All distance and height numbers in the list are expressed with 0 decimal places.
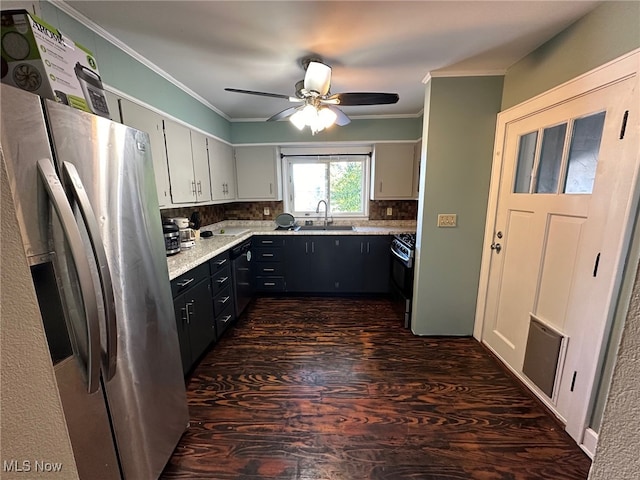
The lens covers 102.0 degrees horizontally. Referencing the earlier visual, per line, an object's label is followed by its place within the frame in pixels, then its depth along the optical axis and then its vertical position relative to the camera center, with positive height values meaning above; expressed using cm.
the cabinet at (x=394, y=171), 348 +34
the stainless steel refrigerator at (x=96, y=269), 75 -25
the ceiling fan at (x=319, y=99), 173 +70
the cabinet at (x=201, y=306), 181 -87
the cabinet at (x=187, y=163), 227 +32
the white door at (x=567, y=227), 127 -20
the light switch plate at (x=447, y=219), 232 -21
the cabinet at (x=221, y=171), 301 +32
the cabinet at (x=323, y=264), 334 -87
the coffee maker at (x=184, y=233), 239 -33
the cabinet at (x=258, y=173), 360 +33
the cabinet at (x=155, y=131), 178 +50
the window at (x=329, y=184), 384 +19
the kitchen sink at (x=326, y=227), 363 -43
